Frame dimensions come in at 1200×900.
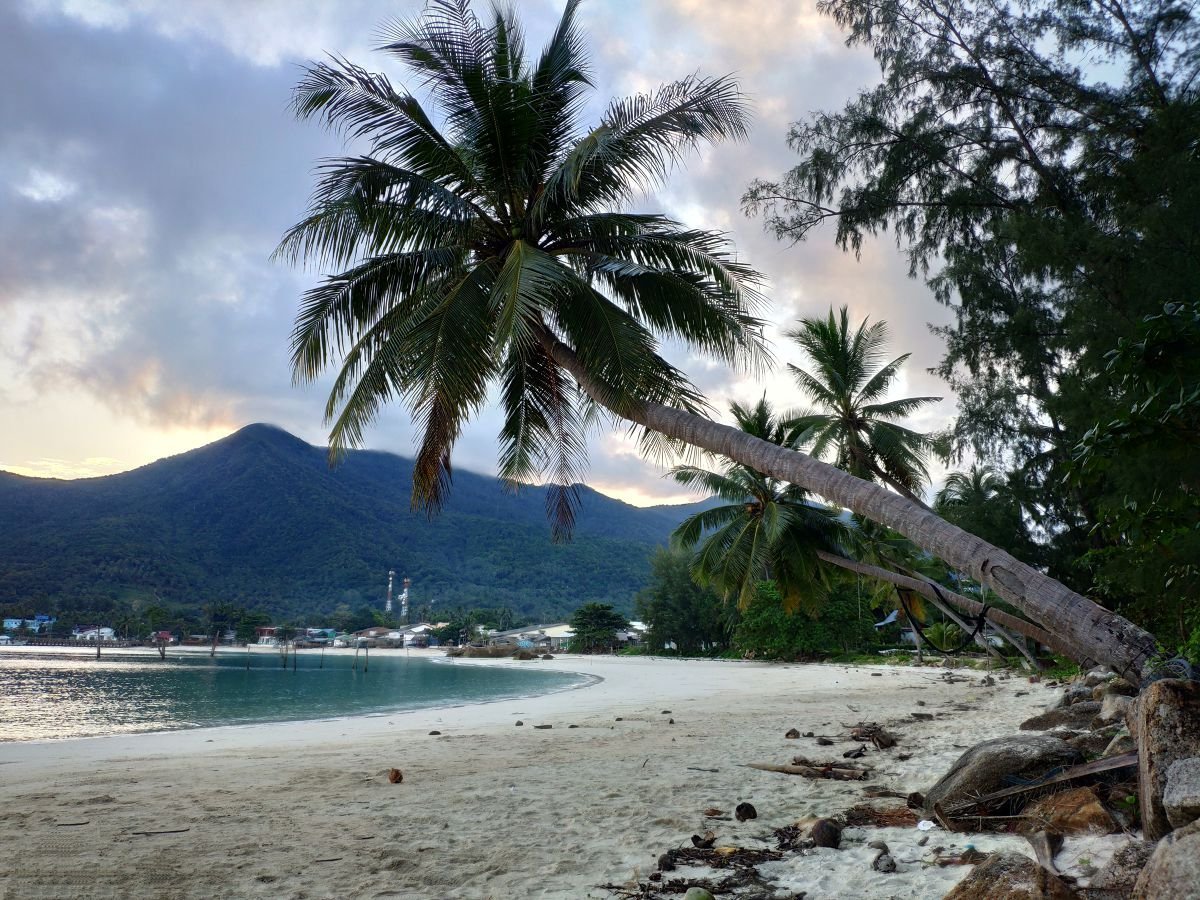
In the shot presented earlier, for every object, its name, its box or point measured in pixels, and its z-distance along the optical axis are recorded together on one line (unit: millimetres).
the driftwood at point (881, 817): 4520
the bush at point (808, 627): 45625
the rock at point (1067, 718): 8156
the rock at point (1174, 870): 2164
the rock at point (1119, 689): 8016
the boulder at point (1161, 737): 3143
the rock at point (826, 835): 4133
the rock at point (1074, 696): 10391
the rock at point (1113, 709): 6475
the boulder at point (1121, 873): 2736
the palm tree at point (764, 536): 18250
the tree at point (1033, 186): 8539
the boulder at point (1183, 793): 2816
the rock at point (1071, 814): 3637
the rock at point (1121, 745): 4418
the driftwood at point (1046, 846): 3344
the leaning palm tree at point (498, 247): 7281
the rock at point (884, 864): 3570
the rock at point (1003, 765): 4398
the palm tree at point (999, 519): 18734
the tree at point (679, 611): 58250
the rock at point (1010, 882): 2500
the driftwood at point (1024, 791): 4098
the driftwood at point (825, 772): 6398
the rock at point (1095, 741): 5594
